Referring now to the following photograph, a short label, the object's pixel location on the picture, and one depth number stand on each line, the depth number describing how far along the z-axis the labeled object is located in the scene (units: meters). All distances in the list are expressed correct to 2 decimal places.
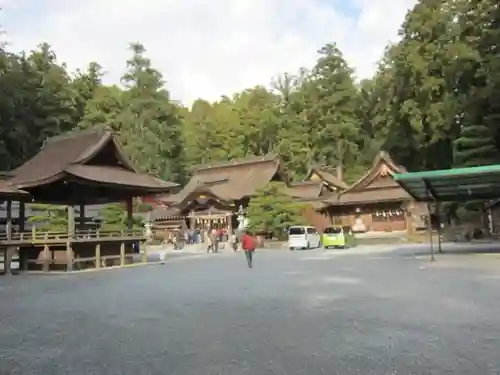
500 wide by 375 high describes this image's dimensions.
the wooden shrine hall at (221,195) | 43.56
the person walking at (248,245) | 19.23
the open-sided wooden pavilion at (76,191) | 20.36
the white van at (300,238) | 32.75
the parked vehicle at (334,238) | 32.72
